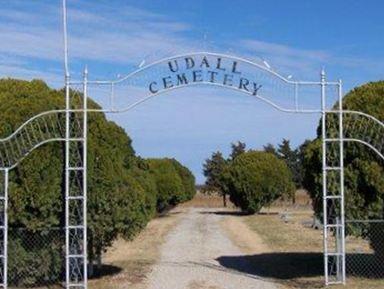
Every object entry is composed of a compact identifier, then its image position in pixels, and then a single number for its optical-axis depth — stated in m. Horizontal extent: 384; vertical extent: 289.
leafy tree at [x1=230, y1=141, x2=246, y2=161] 110.01
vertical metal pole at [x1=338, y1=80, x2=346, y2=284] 15.11
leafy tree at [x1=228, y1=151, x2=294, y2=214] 49.41
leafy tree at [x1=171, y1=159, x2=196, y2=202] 57.27
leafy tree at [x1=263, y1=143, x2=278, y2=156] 110.56
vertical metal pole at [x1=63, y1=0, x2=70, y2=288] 14.69
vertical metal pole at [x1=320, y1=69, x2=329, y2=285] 15.09
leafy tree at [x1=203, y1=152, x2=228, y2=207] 99.31
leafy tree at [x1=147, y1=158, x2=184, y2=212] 48.09
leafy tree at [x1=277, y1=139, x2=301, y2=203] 96.74
